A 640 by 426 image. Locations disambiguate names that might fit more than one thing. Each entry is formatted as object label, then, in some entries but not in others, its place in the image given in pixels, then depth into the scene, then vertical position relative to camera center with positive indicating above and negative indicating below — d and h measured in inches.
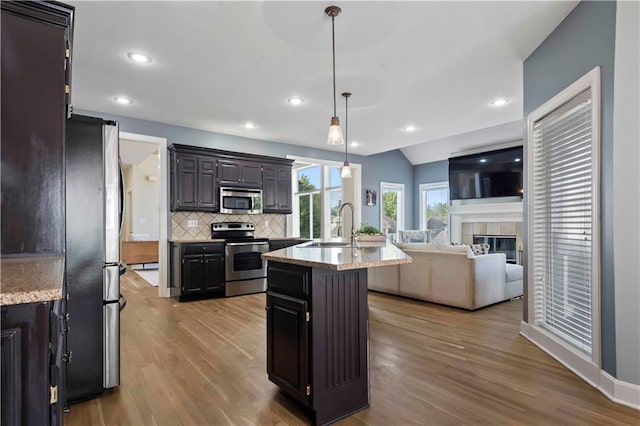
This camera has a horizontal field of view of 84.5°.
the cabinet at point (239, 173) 219.8 +24.8
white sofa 166.6 -33.1
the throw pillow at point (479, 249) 187.2 -19.7
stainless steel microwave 219.6 +7.2
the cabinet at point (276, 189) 239.2 +16.1
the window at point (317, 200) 351.9 +12.4
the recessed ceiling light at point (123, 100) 166.4 +53.7
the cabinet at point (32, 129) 49.3 +11.9
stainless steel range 207.6 -28.0
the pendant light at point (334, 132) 109.4 +25.4
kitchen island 74.5 -26.4
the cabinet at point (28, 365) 34.5 -15.5
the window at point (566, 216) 94.1 -1.2
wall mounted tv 281.0 +31.7
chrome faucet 131.3 -11.2
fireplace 289.3 -26.1
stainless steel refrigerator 84.7 -10.5
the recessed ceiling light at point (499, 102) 174.0 +55.3
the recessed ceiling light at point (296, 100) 169.9 +54.8
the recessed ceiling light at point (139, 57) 123.3 +55.1
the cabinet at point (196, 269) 194.7 -32.3
